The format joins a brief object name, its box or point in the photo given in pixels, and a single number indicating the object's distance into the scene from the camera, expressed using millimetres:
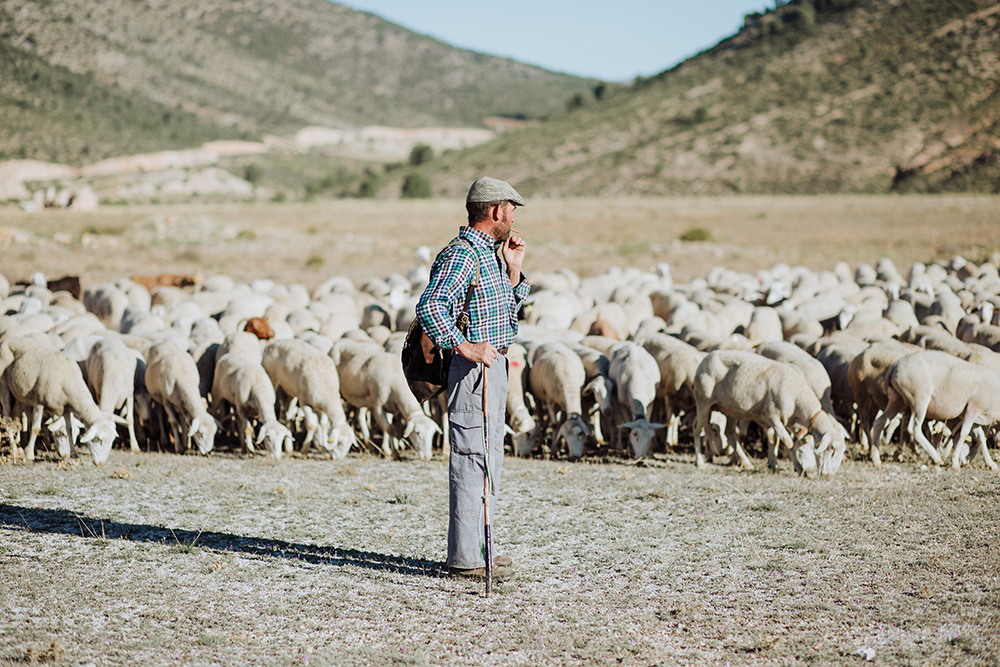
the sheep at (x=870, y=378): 9586
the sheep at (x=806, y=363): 9438
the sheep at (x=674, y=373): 10180
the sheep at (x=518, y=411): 9711
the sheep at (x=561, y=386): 9555
